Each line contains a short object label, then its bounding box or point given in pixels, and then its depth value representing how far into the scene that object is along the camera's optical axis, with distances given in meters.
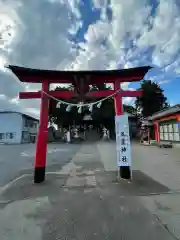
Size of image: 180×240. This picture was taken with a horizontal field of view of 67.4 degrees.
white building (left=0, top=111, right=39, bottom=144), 25.95
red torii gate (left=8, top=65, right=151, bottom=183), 4.39
